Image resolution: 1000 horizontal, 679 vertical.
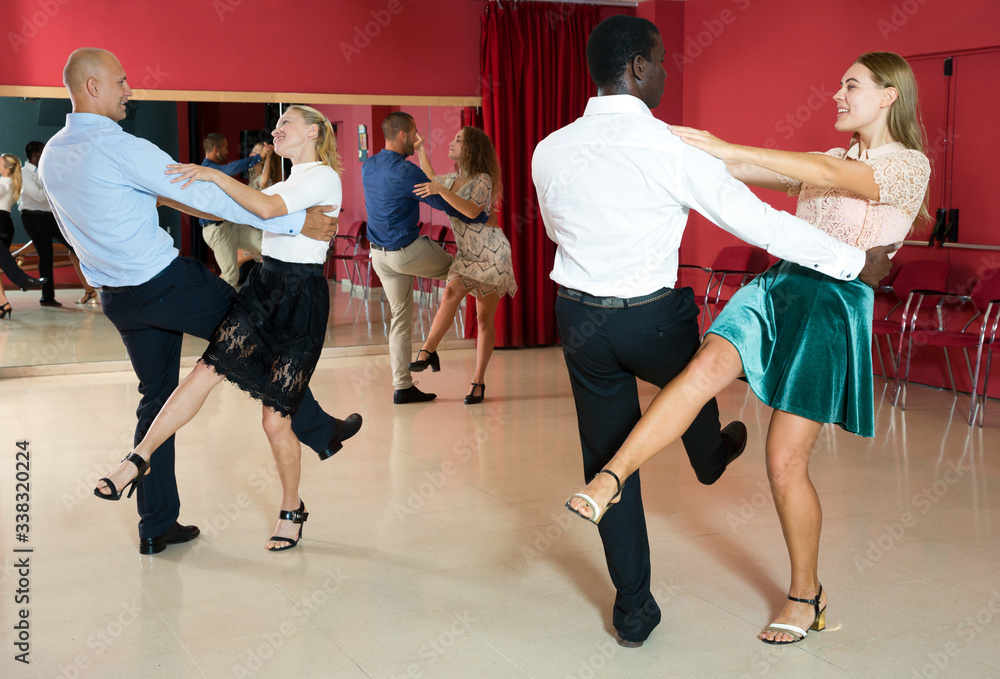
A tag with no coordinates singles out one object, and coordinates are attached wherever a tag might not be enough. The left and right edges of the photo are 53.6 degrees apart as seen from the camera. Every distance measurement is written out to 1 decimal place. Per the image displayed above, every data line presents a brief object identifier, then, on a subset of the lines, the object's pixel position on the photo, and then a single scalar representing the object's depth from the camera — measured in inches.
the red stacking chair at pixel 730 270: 291.0
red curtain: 317.4
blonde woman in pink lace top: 101.1
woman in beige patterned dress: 229.9
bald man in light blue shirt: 120.8
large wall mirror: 283.7
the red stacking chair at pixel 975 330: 216.2
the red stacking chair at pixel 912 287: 238.4
